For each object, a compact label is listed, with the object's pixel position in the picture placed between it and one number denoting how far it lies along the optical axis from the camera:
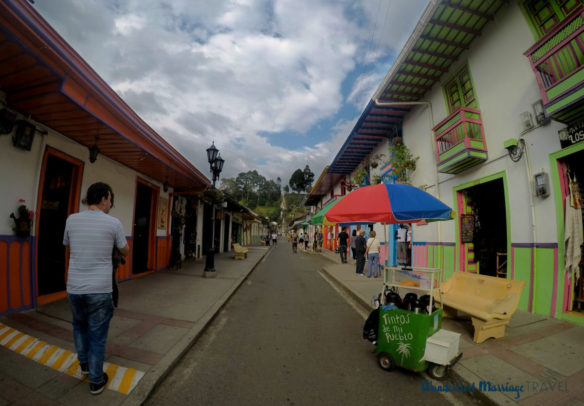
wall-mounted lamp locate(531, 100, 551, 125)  4.92
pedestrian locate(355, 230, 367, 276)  10.04
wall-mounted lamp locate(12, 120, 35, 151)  4.25
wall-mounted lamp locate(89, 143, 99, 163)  5.82
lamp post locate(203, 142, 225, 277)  8.86
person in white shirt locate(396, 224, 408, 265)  10.66
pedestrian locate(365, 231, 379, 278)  9.16
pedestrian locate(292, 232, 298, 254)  23.54
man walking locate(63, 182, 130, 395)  2.41
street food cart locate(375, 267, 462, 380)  2.97
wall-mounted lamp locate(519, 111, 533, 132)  5.25
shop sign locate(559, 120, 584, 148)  4.35
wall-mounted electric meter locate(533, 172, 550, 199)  4.90
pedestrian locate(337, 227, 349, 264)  14.22
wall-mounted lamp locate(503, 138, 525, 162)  5.49
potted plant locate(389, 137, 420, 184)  9.41
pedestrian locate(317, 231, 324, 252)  24.94
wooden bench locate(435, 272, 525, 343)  3.77
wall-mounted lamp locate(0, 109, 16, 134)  3.97
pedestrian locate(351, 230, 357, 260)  13.50
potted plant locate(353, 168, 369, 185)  13.64
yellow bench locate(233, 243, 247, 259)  14.72
